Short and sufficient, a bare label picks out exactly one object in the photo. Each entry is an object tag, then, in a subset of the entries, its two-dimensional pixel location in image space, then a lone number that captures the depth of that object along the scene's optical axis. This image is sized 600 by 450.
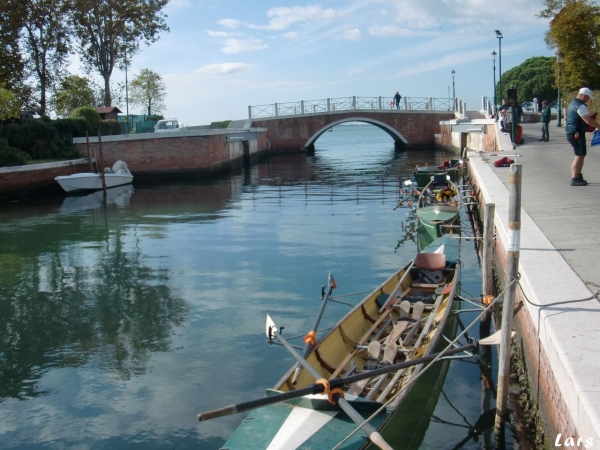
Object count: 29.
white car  35.08
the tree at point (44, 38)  34.74
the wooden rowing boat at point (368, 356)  4.61
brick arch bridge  44.25
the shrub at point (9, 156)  24.12
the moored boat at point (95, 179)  25.05
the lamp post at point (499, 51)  30.78
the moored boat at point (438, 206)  13.86
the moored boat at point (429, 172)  21.61
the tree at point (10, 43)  29.08
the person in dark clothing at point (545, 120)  20.79
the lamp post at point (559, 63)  25.31
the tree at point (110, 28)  37.38
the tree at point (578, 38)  23.78
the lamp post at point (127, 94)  40.83
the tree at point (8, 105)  21.77
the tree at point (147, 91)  45.84
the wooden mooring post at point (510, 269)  5.24
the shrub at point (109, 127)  31.62
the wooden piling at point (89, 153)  26.61
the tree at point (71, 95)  37.47
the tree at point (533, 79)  62.84
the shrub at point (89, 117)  30.34
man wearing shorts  10.09
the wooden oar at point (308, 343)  5.52
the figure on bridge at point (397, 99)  44.72
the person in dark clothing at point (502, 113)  23.57
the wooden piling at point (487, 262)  8.15
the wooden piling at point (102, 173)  25.83
